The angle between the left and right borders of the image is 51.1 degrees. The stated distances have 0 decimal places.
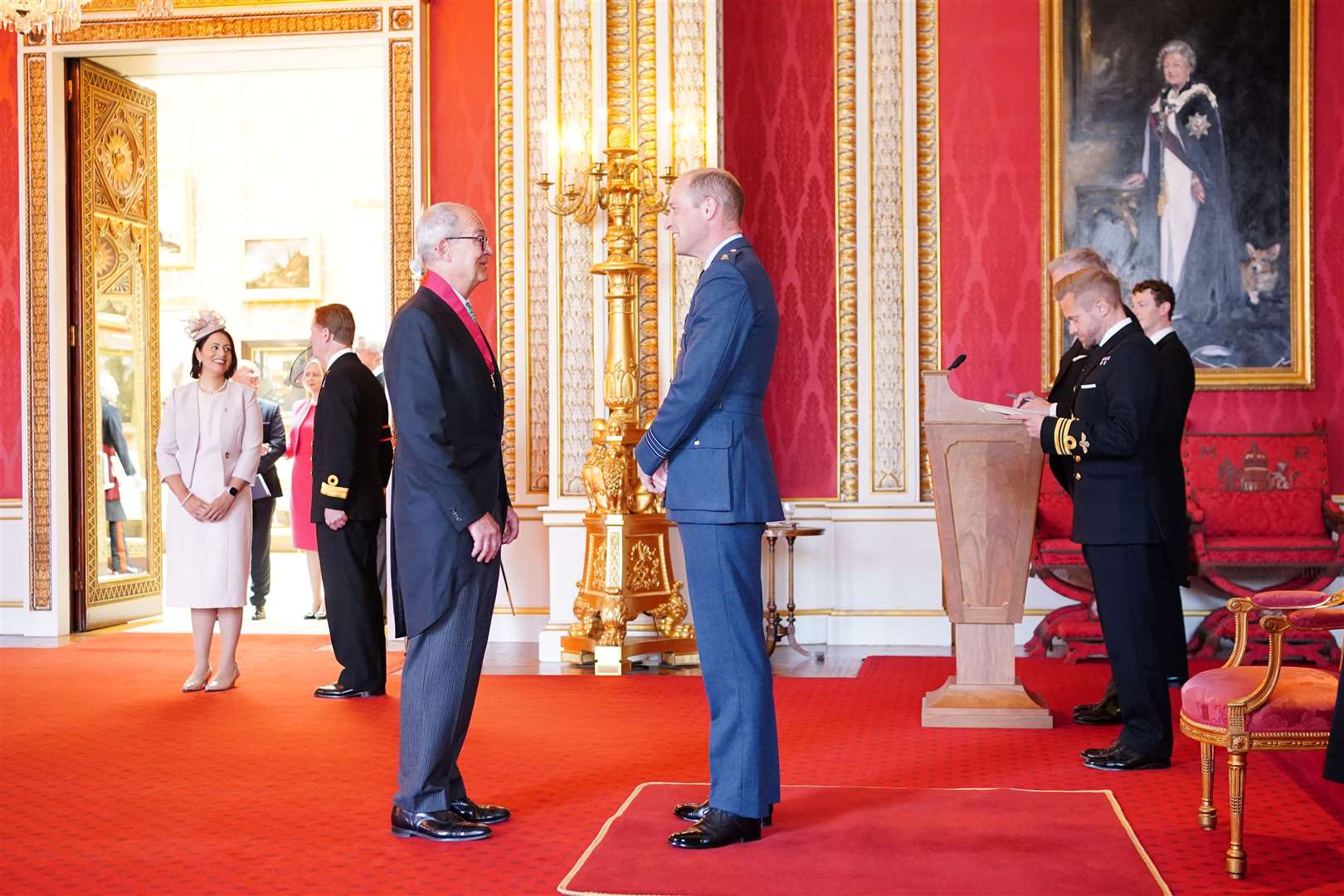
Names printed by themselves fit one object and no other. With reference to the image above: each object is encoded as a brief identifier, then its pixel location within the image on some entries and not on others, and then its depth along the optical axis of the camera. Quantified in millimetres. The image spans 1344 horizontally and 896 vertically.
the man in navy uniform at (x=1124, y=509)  4324
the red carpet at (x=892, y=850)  3131
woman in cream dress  5918
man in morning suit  3506
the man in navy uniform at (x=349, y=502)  5773
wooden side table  6633
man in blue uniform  3426
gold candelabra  6555
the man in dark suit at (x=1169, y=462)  4477
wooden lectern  5027
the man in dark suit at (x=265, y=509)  8875
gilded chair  3225
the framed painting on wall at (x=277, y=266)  13086
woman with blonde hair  7234
